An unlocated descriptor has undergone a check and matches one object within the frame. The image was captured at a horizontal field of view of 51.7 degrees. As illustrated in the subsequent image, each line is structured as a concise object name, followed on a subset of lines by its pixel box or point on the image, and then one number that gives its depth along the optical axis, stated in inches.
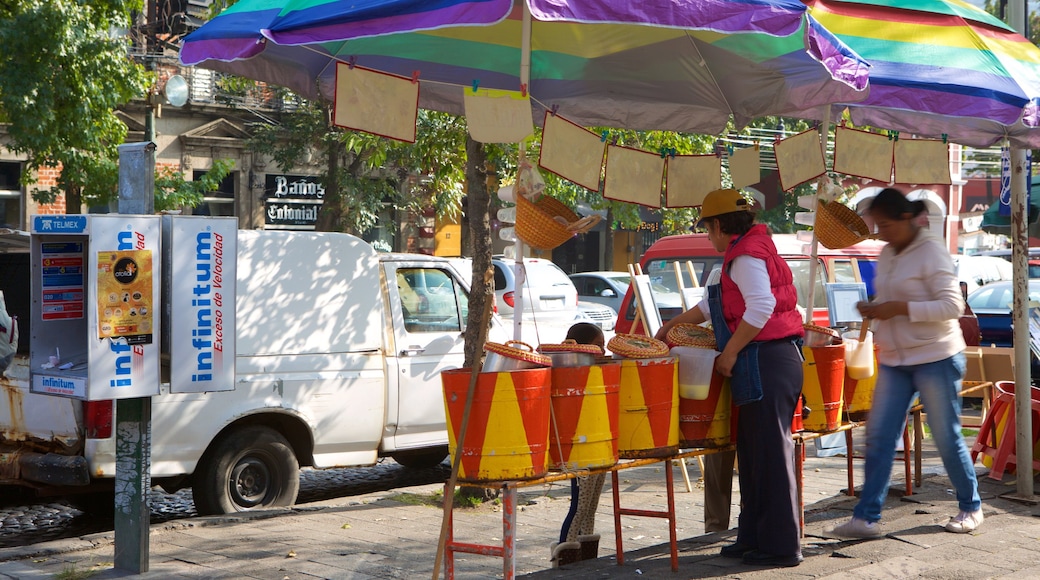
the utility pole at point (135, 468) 222.5
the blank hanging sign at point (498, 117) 202.8
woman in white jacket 230.8
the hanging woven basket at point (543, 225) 207.0
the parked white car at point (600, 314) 593.8
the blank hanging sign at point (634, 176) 253.9
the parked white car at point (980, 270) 949.2
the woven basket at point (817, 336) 242.8
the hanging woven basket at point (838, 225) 270.8
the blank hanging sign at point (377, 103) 221.0
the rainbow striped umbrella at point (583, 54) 182.9
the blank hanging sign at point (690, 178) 264.8
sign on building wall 1023.0
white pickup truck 277.0
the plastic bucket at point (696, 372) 207.2
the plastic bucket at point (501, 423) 177.0
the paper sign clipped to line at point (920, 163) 300.4
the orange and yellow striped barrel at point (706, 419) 209.9
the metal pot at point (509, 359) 180.2
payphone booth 210.4
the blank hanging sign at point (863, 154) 289.6
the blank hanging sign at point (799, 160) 265.9
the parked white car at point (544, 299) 407.2
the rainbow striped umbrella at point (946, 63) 250.5
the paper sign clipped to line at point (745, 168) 274.7
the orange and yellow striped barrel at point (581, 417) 186.5
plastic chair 292.0
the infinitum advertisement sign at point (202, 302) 222.8
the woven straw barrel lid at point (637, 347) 198.8
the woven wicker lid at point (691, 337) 212.4
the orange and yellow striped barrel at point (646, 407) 197.9
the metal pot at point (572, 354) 191.5
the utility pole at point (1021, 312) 275.7
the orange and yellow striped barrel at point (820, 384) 236.7
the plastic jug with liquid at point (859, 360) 261.3
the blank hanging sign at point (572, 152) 226.2
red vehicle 484.1
